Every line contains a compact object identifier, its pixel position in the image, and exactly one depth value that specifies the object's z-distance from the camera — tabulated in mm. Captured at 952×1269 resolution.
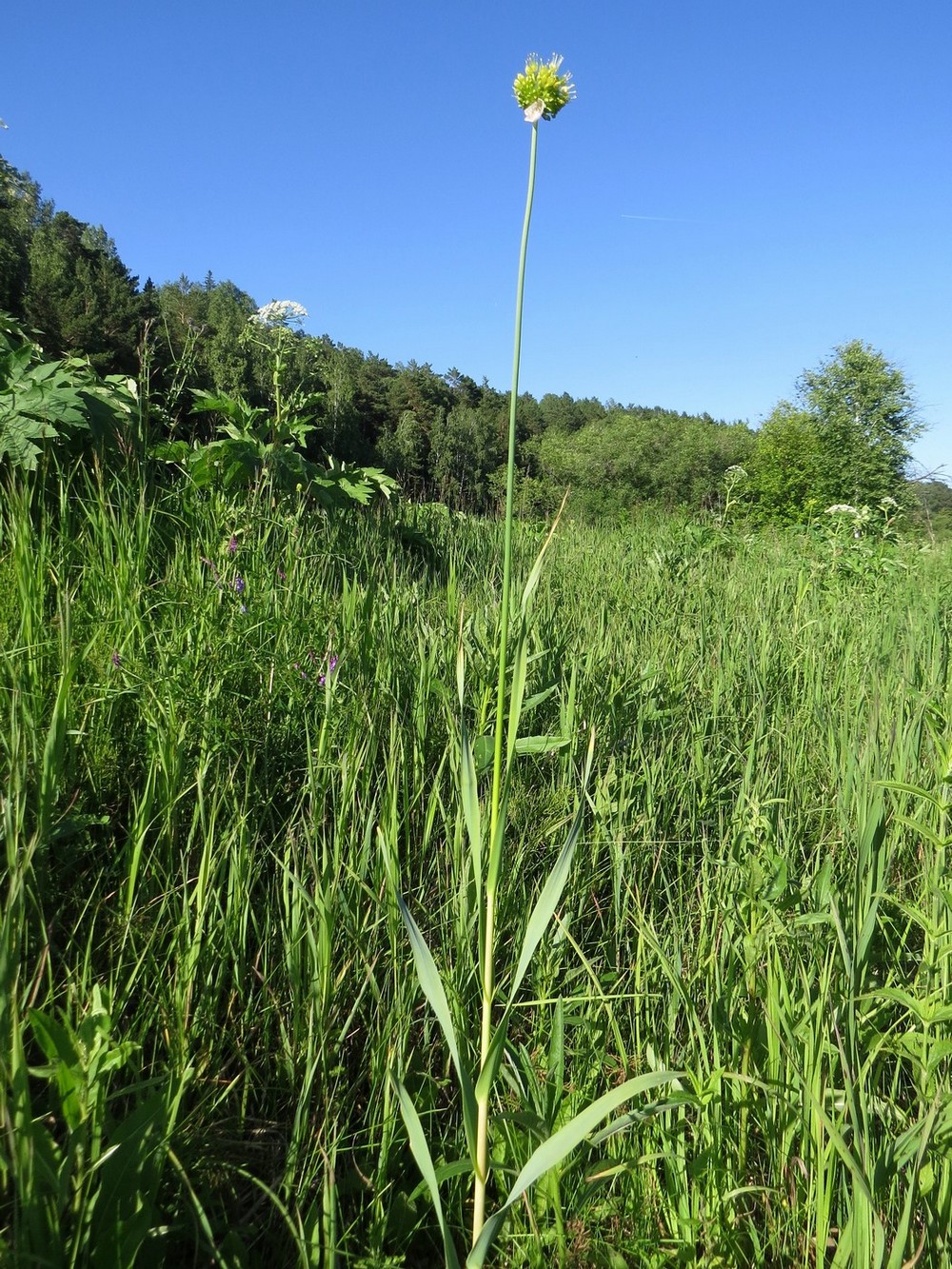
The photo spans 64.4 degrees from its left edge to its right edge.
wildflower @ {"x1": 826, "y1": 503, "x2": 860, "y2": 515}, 7803
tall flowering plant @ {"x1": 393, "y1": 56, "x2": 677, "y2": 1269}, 675
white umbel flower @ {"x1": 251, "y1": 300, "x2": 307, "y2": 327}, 3426
